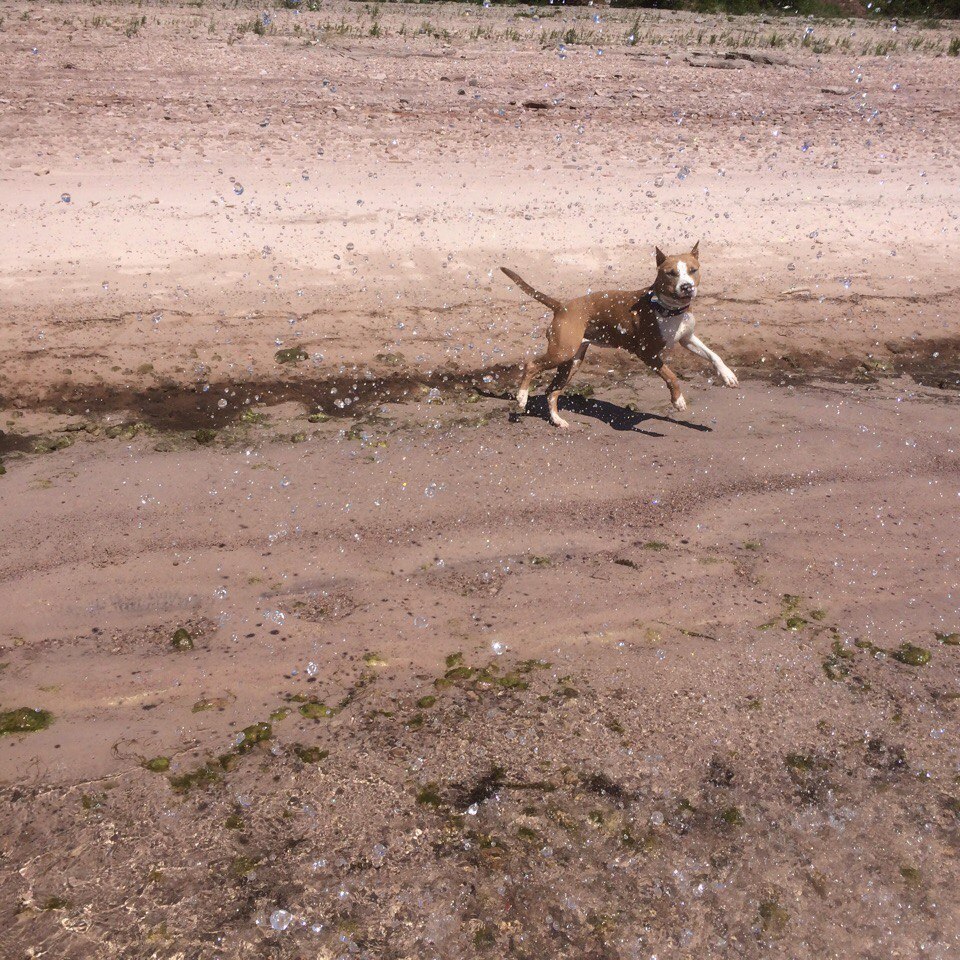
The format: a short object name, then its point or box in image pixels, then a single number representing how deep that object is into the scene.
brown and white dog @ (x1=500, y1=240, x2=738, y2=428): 6.91
